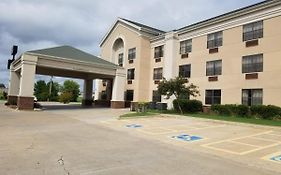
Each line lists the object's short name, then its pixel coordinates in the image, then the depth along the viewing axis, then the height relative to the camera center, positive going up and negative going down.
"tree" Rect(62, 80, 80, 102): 53.82 +2.30
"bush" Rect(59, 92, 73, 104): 41.11 -0.64
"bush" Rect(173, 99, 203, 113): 21.03 -0.73
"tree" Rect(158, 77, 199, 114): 19.36 +1.03
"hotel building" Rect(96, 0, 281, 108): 17.45 +4.82
